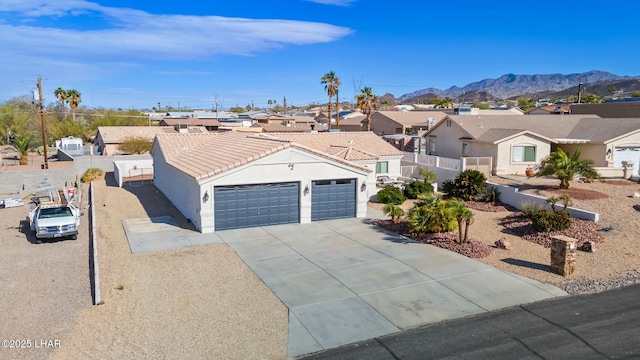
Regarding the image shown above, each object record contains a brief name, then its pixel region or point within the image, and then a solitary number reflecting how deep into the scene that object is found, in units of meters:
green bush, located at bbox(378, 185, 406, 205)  28.41
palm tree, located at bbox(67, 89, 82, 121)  80.50
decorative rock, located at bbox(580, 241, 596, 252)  18.69
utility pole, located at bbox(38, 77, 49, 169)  38.09
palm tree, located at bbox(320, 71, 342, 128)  73.29
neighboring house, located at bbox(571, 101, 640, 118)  49.94
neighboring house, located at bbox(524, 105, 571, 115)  68.21
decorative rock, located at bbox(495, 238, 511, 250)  19.48
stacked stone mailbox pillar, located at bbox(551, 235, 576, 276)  16.11
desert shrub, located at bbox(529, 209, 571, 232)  21.02
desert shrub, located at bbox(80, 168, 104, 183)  39.53
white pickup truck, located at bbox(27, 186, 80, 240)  20.50
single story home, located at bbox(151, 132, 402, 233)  22.27
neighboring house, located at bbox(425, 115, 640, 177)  36.47
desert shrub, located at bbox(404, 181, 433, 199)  30.25
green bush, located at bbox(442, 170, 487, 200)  29.05
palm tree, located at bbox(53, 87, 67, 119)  80.12
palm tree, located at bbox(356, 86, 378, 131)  66.24
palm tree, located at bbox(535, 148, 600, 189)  28.17
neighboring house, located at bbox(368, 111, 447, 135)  61.94
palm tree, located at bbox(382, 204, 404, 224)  23.12
